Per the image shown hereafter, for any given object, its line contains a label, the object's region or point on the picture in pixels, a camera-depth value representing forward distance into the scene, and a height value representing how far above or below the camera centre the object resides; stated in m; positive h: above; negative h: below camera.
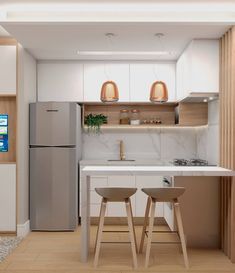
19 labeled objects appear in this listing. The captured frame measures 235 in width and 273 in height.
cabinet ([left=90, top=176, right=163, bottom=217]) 3.54 -0.89
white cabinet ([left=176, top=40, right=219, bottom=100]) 2.97 +0.88
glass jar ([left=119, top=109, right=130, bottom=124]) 3.82 +0.30
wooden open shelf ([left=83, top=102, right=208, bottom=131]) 3.86 +0.40
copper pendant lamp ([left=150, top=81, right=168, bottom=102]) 2.45 +0.45
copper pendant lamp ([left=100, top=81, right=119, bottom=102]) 2.46 +0.44
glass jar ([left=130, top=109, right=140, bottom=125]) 3.78 +0.30
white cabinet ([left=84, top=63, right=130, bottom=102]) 3.70 +0.91
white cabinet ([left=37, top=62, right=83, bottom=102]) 3.69 +0.86
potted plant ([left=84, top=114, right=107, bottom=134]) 3.75 +0.23
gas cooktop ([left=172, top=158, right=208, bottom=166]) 3.29 -0.39
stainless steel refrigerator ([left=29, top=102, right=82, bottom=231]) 3.30 -0.49
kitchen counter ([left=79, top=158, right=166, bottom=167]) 3.58 -0.42
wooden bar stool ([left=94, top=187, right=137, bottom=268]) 2.39 -0.68
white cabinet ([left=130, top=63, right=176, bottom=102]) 3.70 +0.91
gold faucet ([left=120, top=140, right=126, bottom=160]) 3.86 -0.29
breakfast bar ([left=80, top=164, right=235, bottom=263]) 2.39 -0.39
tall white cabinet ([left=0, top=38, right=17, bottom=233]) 3.15 -0.43
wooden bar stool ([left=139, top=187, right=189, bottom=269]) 2.39 -0.65
